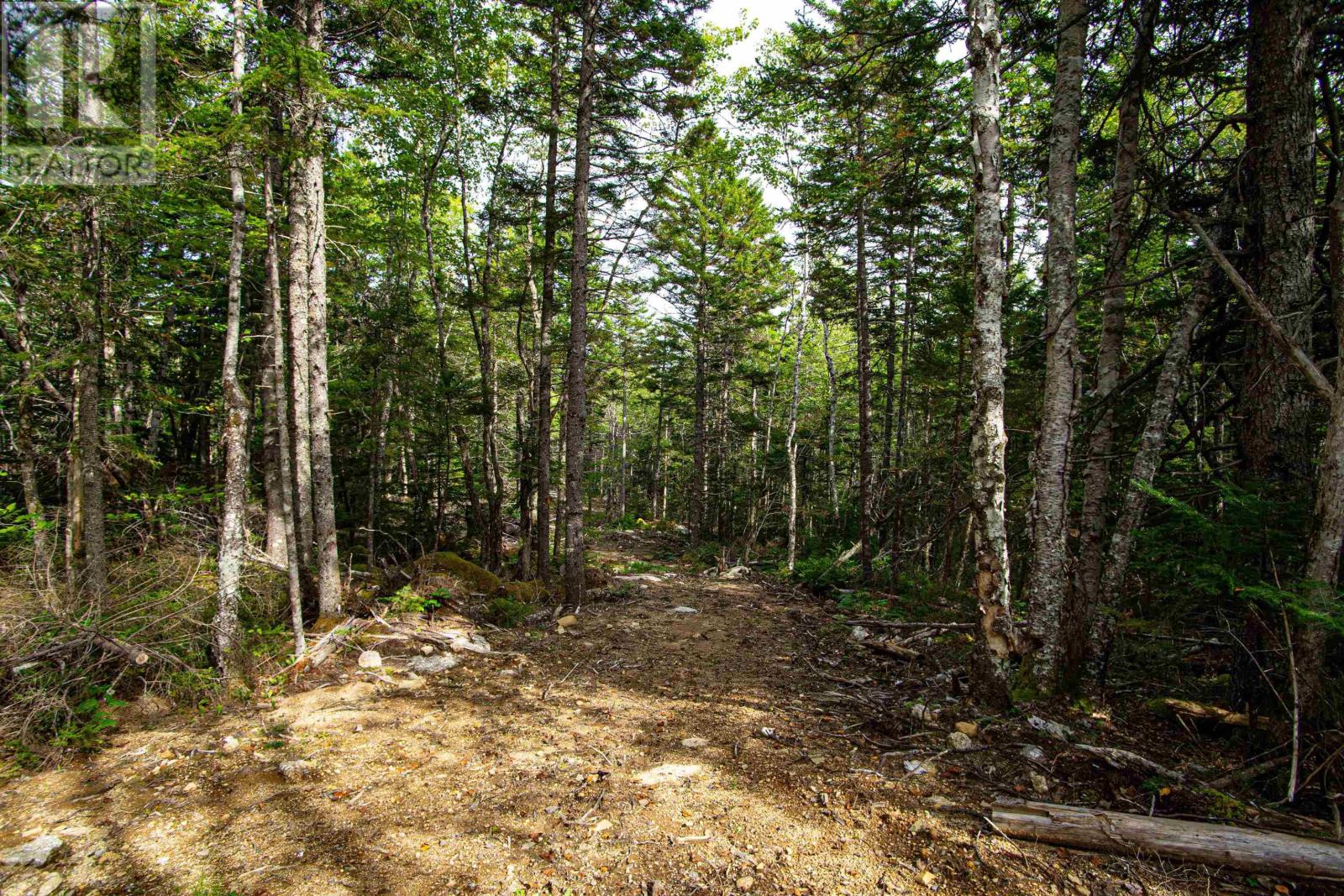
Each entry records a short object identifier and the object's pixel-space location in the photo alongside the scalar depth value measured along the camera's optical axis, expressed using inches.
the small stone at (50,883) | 113.1
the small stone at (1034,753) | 156.4
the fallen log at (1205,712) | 164.5
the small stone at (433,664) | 259.4
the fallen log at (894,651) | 267.7
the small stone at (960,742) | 167.7
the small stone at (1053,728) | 168.3
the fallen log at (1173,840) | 106.4
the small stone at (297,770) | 163.2
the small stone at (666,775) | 160.1
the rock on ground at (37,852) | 120.3
